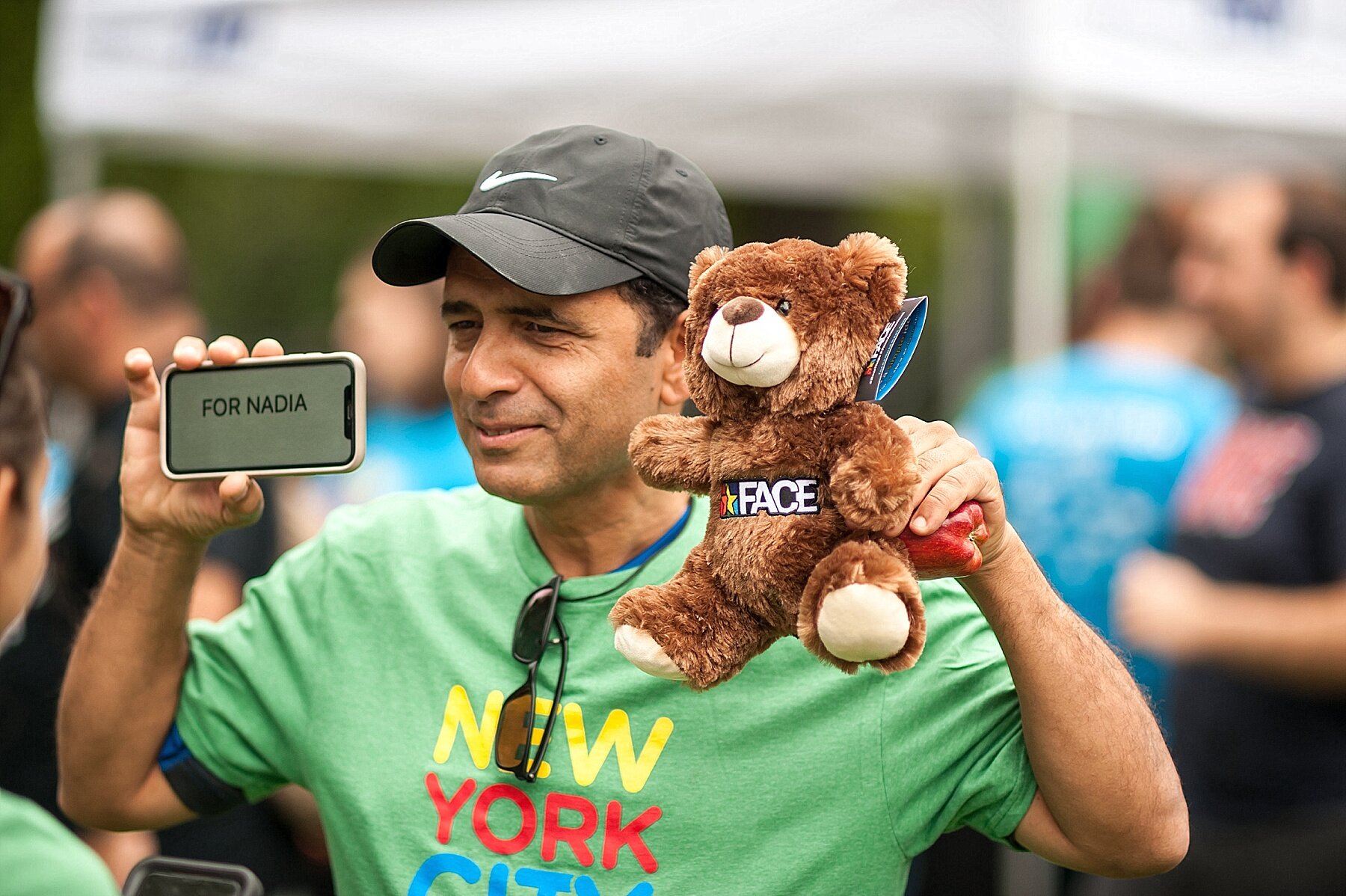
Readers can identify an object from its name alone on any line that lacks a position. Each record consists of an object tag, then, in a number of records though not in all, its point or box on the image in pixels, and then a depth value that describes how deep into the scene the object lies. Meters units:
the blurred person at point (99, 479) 3.51
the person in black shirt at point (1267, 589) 3.62
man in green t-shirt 1.86
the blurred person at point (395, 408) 5.15
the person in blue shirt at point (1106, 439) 4.30
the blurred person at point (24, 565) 1.47
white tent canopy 4.66
